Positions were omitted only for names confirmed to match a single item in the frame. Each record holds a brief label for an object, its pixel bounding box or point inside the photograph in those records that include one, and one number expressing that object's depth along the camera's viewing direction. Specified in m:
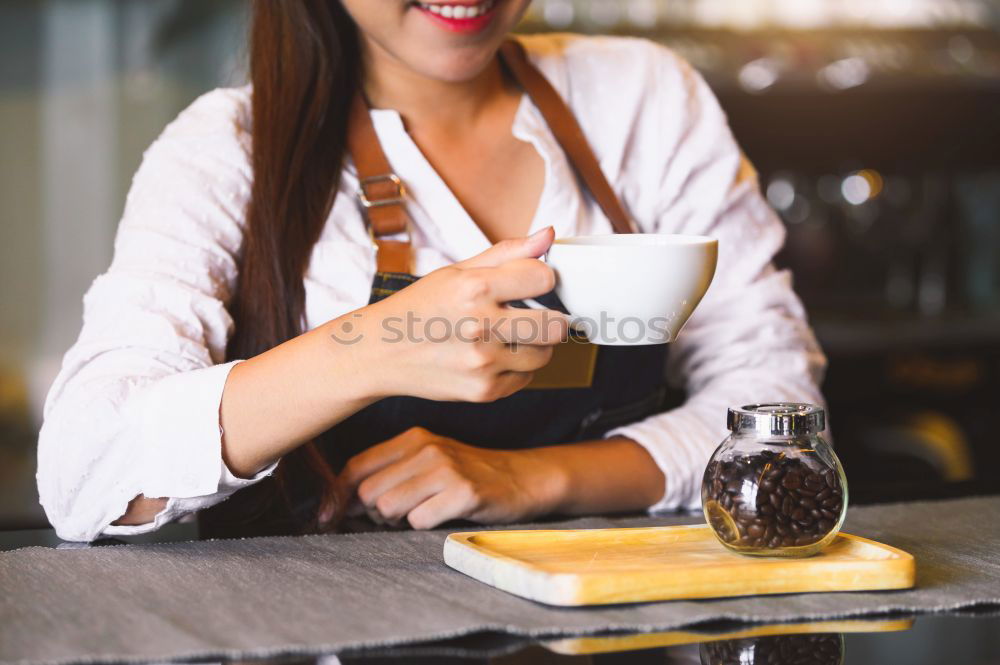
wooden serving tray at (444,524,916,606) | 1.33
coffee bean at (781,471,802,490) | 1.38
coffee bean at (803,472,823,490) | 1.38
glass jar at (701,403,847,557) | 1.38
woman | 1.46
